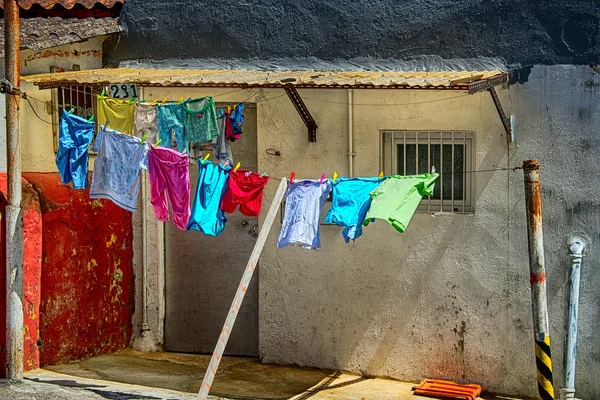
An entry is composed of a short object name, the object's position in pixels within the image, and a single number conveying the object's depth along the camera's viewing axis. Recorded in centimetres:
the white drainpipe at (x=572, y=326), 995
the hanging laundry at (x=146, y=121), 1040
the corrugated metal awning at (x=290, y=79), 958
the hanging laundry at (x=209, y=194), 995
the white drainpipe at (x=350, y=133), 1107
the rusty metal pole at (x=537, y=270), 904
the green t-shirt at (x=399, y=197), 929
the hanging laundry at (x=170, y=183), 1005
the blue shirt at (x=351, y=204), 951
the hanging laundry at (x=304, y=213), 963
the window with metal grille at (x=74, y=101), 1162
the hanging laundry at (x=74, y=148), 1023
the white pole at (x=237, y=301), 899
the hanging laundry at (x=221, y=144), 1038
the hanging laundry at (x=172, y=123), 1032
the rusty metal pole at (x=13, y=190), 1021
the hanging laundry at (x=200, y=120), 1025
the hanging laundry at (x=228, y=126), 1040
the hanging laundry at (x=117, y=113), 1028
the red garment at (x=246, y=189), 993
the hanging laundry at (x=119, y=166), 1016
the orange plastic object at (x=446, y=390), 1038
